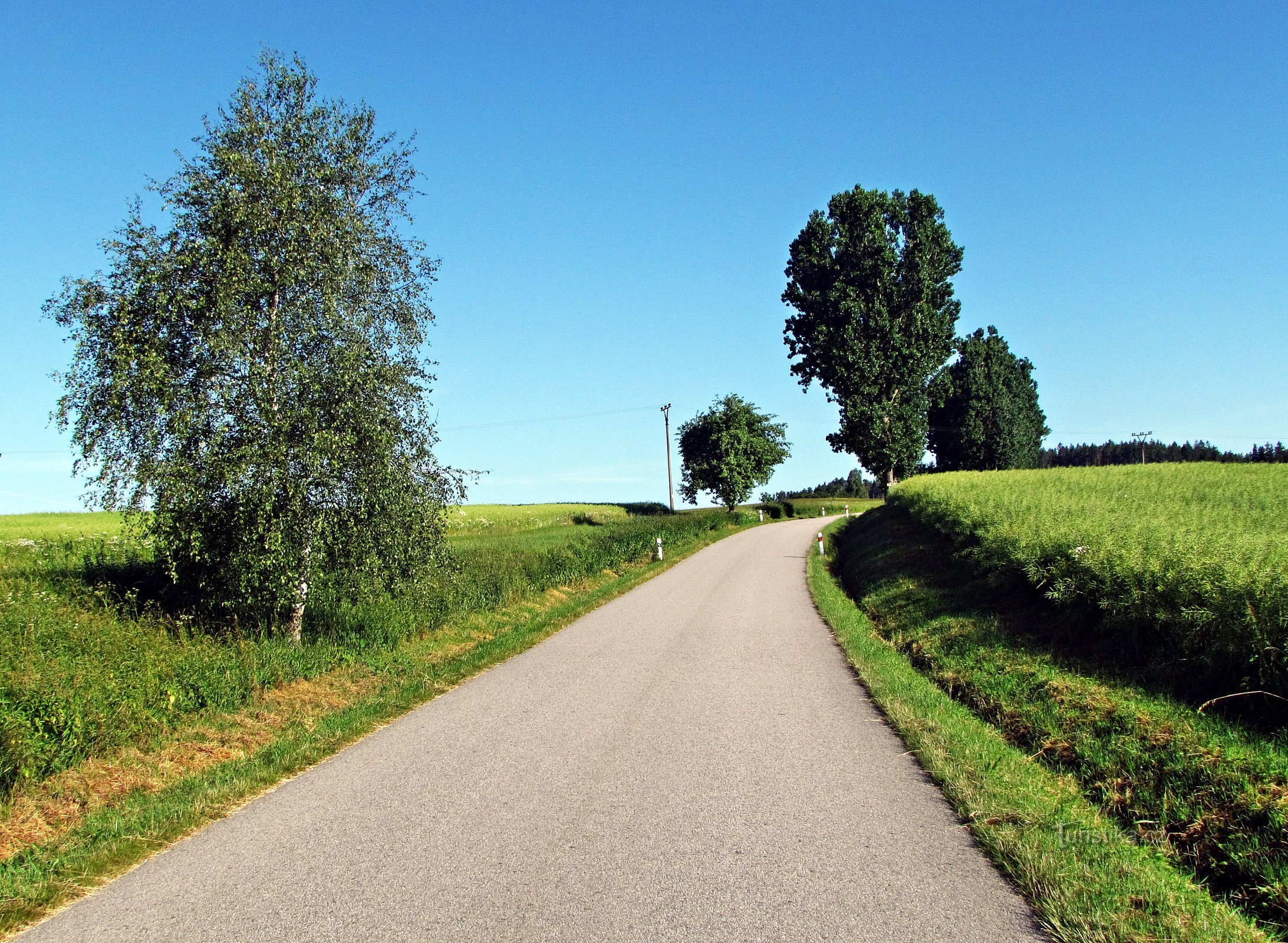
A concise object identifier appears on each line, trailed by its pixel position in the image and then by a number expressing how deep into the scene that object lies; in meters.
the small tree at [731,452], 72.25
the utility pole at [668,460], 63.32
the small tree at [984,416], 73.12
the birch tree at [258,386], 11.38
